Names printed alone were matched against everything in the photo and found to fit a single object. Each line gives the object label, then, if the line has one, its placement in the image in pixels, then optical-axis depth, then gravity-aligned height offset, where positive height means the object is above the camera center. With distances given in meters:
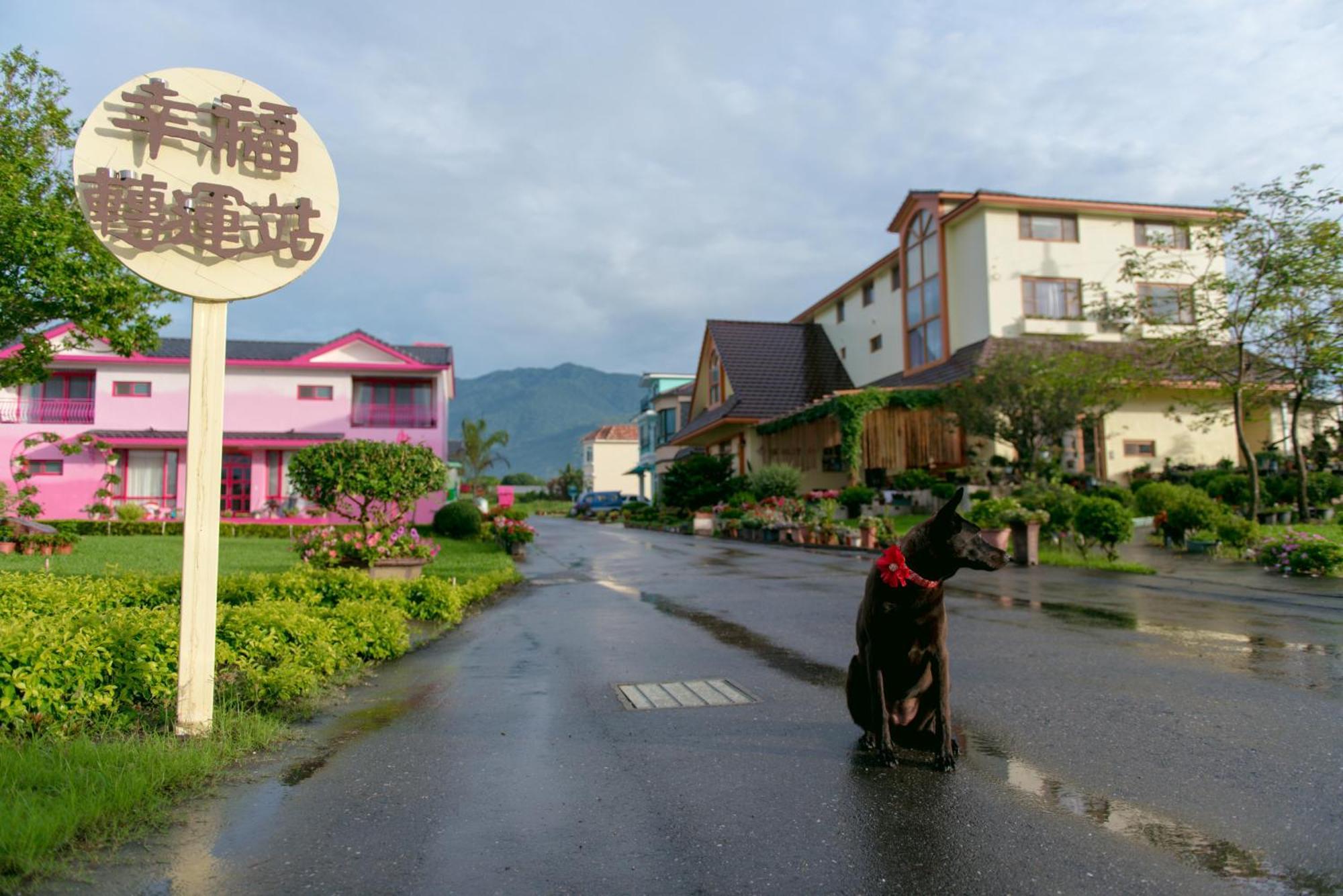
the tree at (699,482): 32.84 +0.58
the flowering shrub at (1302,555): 11.14 -0.87
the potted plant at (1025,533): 13.94 -0.67
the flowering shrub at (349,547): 11.02 -0.70
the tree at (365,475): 11.05 +0.30
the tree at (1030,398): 20.69 +2.60
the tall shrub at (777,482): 27.86 +0.48
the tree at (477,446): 65.44 +4.14
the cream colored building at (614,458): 78.50 +3.72
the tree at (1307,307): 15.00 +3.59
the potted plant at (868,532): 18.73 -0.88
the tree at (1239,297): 15.42 +4.07
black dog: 3.80 -0.73
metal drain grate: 5.46 -1.42
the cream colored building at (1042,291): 26.53 +7.01
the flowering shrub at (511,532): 19.08 -0.87
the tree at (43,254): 10.56 +3.31
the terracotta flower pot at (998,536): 13.84 -0.72
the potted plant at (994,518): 13.91 -0.43
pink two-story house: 30.73 +3.41
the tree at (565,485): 86.06 +1.26
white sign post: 4.41 +1.62
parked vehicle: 52.44 -0.43
